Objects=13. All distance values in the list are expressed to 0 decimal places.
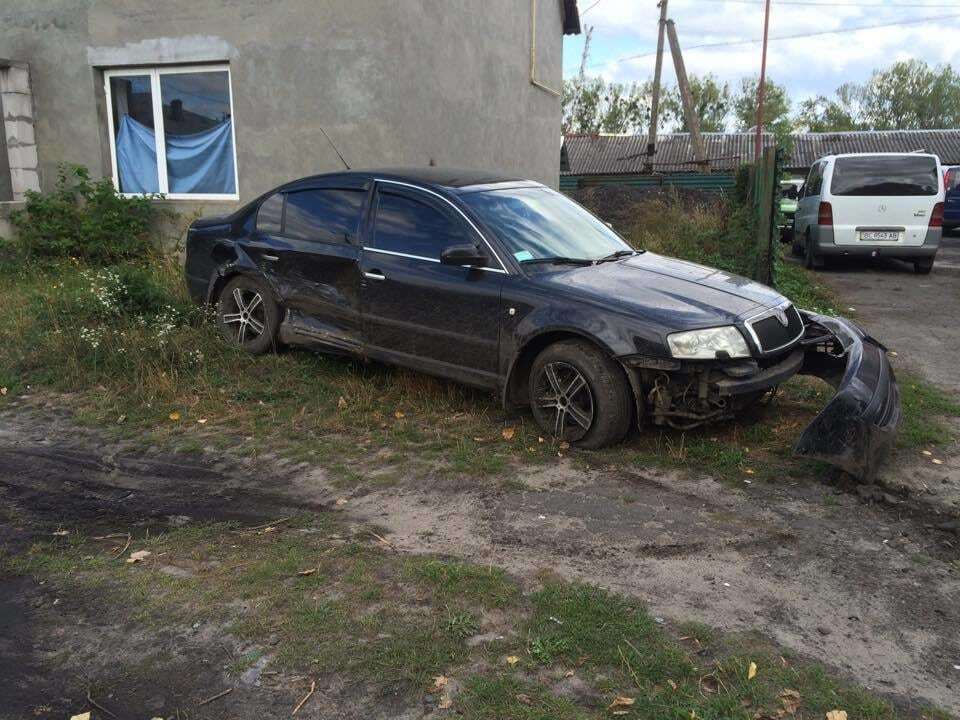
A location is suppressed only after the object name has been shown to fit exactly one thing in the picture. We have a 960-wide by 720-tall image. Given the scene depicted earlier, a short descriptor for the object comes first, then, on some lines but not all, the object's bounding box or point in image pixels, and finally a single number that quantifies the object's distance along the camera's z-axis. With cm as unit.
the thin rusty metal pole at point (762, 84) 2306
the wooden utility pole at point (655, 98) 2608
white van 1278
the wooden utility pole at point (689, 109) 2350
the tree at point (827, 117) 7644
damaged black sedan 485
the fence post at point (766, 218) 1043
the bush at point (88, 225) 1088
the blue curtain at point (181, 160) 1091
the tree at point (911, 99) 7181
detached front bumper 444
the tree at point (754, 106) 7594
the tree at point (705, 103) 6981
